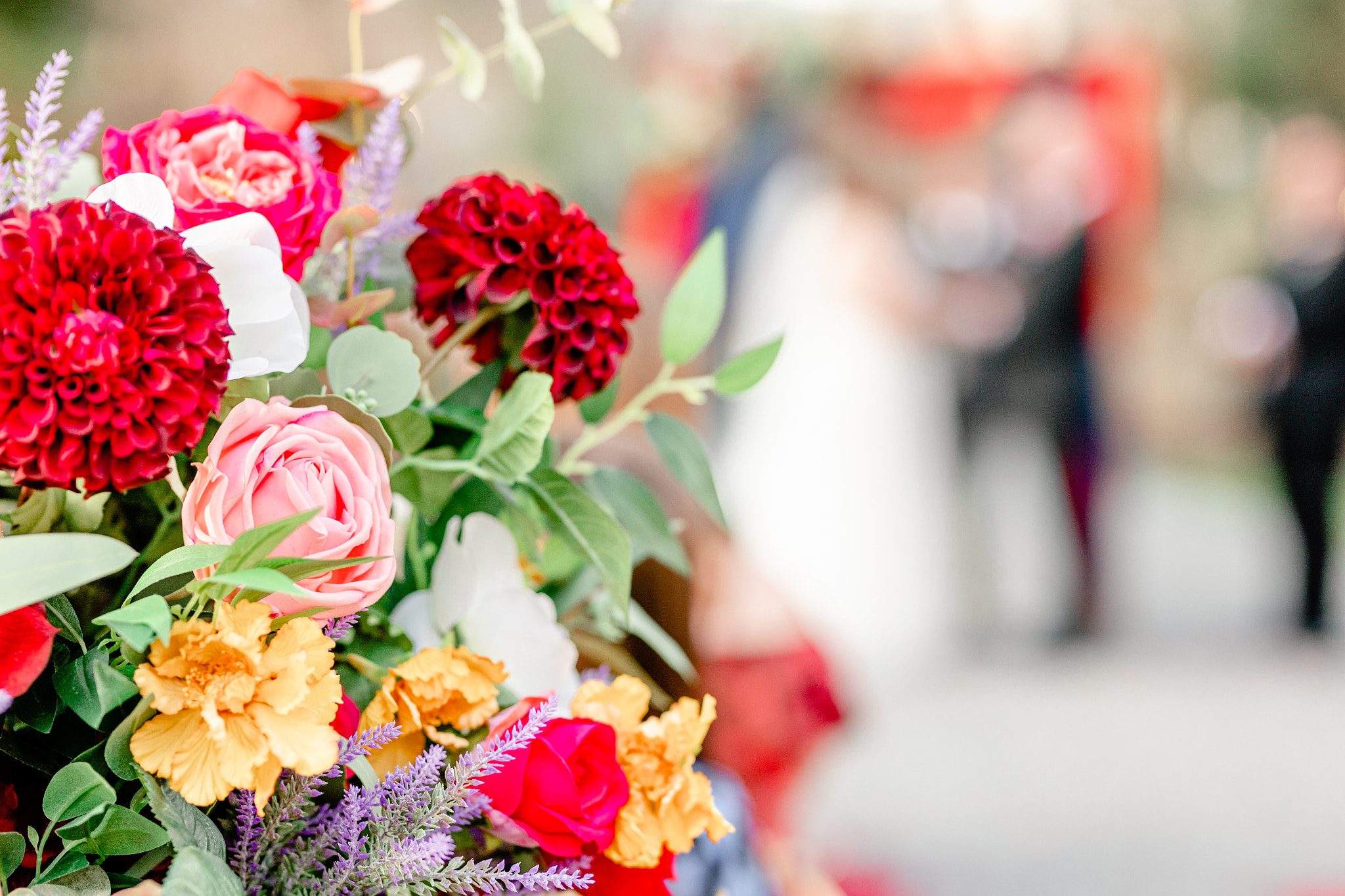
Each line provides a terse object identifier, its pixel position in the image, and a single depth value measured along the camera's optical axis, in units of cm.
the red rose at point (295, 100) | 143
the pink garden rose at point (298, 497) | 129
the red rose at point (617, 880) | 137
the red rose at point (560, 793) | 133
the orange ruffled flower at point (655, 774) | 135
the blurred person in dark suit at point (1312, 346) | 845
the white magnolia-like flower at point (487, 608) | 140
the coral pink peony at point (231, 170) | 134
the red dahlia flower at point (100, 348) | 124
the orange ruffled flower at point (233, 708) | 126
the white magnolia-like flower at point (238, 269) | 130
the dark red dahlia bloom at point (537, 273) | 140
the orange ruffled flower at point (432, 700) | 134
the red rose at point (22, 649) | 125
